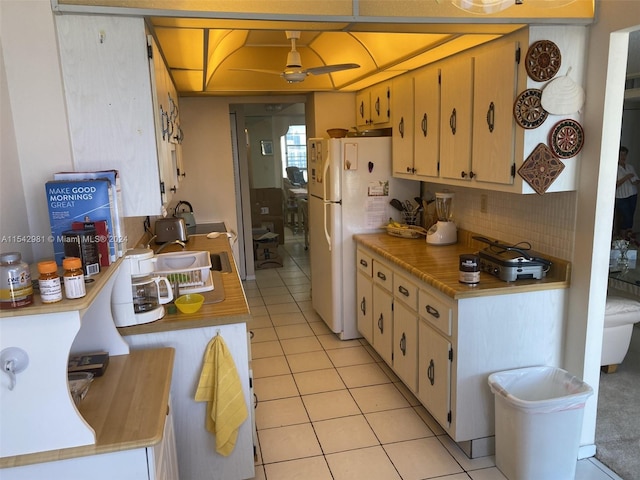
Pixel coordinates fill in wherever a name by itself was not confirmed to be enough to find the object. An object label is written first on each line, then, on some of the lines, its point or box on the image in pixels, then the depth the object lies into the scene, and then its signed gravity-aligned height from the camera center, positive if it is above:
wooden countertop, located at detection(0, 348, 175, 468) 1.37 -0.80
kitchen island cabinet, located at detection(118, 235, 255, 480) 2.12 -0.96
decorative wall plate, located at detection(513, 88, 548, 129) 2.35 +0.16
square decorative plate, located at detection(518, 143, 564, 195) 2.36 -0.13
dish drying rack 2.60 -0.69
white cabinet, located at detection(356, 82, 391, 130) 4.05 +0.35
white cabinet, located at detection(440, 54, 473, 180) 2.81 +0.17
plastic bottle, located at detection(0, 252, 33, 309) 1.27 -0.33
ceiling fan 3.17 +0.52
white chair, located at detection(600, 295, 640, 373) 3.29 -1.27
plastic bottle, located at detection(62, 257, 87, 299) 1.33 -0.33
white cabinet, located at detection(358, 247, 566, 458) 2.48 -1.05
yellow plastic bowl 2.20 -0.68
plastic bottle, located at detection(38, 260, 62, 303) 1.29 -0.33
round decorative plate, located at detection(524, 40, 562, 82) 2.29 +0.38
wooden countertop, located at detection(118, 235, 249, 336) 2.09 -0.72
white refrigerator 3.95 -0.44
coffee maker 2.04 -0.60
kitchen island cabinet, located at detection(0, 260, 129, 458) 1.28 -0.61
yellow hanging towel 2.12 -1.04
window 10.42 +0.01
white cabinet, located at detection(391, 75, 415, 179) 3.61 +0.14
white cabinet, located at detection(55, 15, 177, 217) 1.93 +0.21
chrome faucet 3.61 -0.72
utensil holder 4.03 -0.58
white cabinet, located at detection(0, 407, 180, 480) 1.36 -0.87
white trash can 2.25 -1.34
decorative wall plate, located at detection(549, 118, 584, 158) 2.35 +0.02
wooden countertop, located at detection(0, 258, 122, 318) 1.25 -0.39
